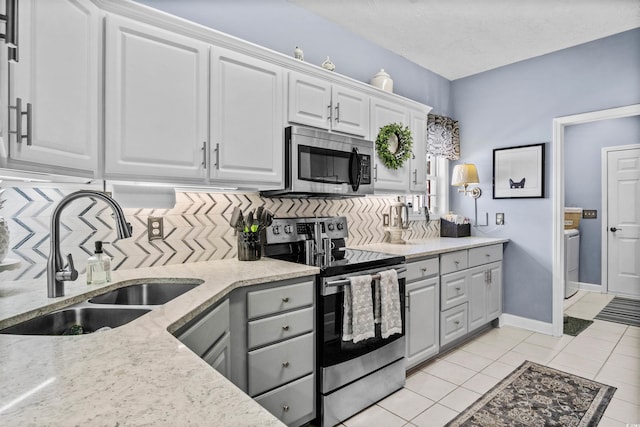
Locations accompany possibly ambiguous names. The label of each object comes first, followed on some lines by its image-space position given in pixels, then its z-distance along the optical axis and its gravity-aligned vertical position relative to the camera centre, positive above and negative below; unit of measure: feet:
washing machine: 15.19 -2.18
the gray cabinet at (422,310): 8.23 -2.40
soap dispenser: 4.93 -0.82
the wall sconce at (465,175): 12.42 +1.39
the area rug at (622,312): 12.48 -3.79
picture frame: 11.59 +1.47
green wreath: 9.21 +1.88
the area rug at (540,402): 6.66 -3.97
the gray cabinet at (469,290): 9.36 -2.30
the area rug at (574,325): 11.43 -3.88
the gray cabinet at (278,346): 5.43 -2.22
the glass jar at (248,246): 7.10 -0.69
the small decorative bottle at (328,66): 8.49 +3.62
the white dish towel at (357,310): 6.57 -1.86
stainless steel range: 6.37 -2.28
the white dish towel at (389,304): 7.09 -1.90
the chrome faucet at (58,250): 4.16 -0.47
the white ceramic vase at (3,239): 4.35 -0.35
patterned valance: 12.48 +2.88
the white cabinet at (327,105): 7.45 +2.52
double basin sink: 3.76 -1.26
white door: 15.34 -0.34
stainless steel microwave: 7.23 +1.10
